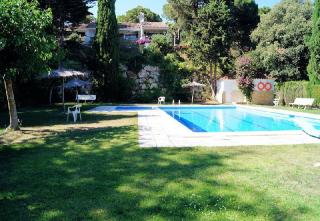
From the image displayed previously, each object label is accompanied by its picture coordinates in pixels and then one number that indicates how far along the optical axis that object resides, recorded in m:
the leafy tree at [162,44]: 32.26
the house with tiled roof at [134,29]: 39.44
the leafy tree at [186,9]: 32.61
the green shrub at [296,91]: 22.21
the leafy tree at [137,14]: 55.47
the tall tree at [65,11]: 24.73
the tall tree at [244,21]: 34.91
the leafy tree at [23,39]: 8.76
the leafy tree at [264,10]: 42.51
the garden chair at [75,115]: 13.11
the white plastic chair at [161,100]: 25.32
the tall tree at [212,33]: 27.84
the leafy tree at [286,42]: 26.42
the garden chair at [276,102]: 25.72
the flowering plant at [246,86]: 27.12
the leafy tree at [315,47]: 22.45
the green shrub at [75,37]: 29.36
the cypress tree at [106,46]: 26.12
